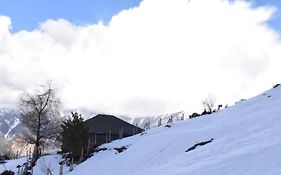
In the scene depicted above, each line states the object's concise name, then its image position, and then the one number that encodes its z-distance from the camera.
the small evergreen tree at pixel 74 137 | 48.58
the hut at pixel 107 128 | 61.31
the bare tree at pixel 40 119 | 57.41
